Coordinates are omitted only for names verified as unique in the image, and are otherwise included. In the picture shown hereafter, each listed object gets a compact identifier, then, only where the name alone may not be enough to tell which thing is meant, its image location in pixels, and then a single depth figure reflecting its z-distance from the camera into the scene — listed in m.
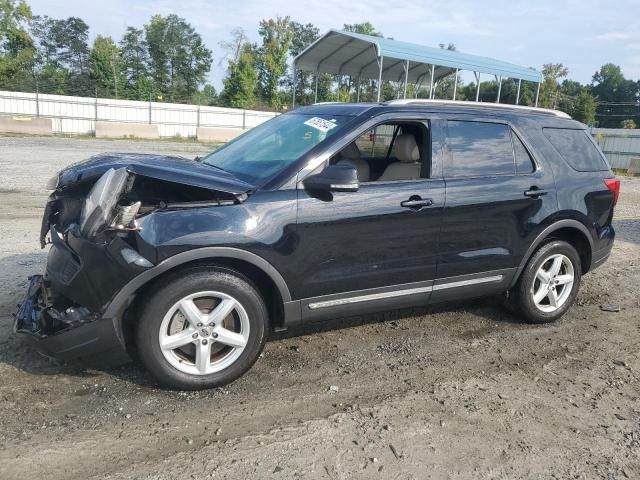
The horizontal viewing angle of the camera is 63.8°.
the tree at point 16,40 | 48.88
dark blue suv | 3.08
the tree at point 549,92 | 52.25
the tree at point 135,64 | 54.63
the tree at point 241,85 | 50.84
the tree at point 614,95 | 77.88
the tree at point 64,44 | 60.50
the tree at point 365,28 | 71.19
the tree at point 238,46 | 64.81
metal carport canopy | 17.70
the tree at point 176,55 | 64.88
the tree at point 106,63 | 53.97
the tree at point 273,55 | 58.53
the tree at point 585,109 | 57.38
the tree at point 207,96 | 52.28
